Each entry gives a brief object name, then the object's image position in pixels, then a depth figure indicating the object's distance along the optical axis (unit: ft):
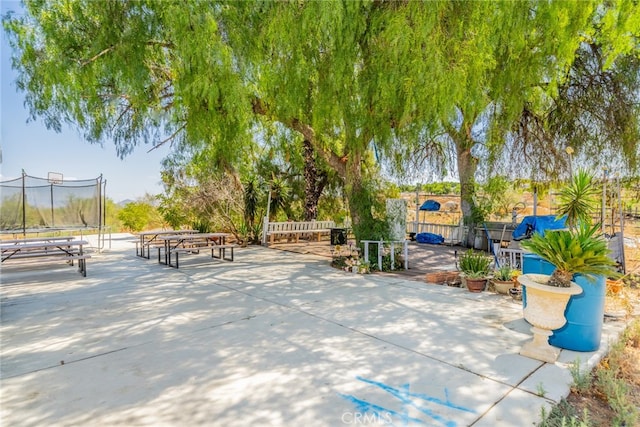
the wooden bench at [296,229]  39.58
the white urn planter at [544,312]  10.43
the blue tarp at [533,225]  27.32
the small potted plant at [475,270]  19.33
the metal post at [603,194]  22.50
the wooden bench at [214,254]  26.18
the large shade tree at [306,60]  16.99
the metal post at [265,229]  39.58
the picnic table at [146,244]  31.07
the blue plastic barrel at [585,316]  11.33
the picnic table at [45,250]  21.83
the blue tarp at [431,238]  42.24
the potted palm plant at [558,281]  10.50
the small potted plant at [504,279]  18.39
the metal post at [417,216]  46.42
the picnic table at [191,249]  26.68
